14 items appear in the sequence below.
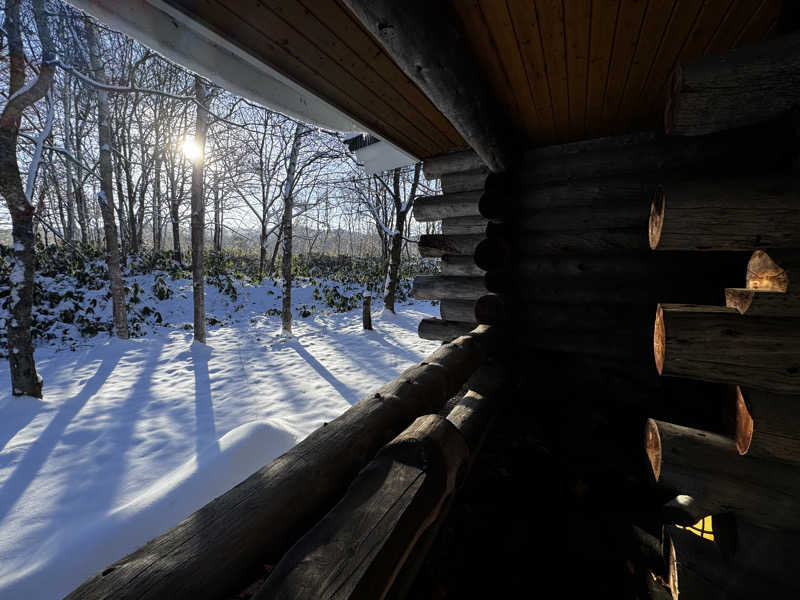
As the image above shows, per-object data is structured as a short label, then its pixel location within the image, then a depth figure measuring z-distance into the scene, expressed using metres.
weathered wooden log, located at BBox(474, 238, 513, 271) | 3.54
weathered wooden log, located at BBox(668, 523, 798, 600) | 1.44
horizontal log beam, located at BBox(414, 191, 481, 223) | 4.32
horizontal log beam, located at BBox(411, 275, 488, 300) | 4.33
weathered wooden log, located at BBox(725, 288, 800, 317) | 1.29
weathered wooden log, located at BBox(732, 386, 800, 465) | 1.34
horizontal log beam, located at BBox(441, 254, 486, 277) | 4.38
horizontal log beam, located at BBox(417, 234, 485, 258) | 4.36
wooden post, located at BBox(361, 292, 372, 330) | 10.71
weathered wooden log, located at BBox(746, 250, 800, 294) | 1.30
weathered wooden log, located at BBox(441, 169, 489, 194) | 4.19
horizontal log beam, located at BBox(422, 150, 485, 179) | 4.18
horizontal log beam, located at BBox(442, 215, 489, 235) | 4.35
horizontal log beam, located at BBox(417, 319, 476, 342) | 4.43
